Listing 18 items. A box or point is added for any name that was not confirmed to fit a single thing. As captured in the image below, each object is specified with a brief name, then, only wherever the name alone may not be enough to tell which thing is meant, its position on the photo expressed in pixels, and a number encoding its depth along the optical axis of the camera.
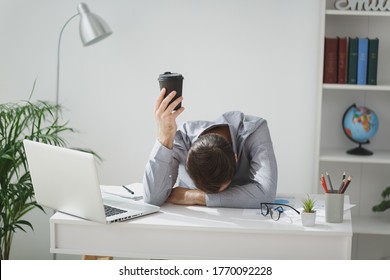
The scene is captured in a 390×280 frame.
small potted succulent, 2.49
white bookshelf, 4.07
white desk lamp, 2.76
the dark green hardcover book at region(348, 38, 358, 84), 3.94
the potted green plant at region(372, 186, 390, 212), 4.04
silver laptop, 2.48
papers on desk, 2.92
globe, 4.03
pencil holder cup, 2.54
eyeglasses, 2.60
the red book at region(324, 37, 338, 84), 3.97
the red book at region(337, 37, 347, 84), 3.97
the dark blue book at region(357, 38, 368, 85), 3.94
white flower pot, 2.49
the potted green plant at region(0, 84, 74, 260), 3.56
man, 2.64
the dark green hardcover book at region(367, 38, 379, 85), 3.94
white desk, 2.44
